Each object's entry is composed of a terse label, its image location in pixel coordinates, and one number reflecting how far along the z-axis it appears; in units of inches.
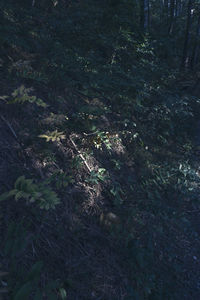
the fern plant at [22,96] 133.2
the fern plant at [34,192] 90.7
